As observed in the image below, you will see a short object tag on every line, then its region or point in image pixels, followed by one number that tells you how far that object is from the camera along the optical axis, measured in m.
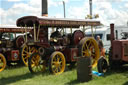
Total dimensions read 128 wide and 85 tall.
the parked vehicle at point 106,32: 15.92
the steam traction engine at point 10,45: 10.02
